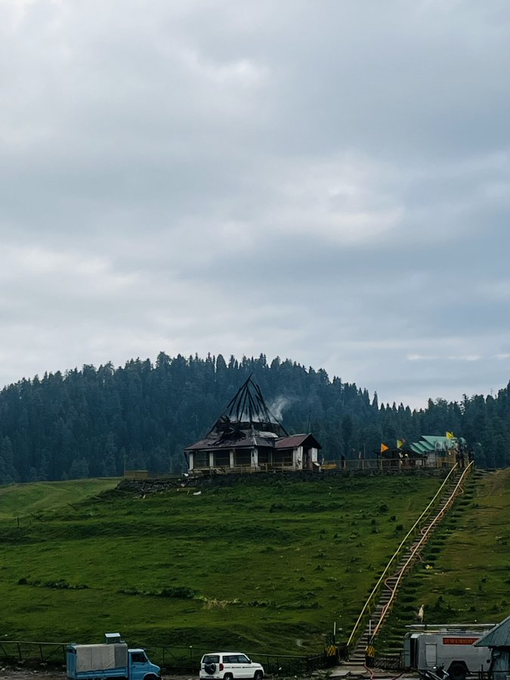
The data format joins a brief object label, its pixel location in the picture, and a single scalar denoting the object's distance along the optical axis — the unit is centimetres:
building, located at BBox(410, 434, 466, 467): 10731
